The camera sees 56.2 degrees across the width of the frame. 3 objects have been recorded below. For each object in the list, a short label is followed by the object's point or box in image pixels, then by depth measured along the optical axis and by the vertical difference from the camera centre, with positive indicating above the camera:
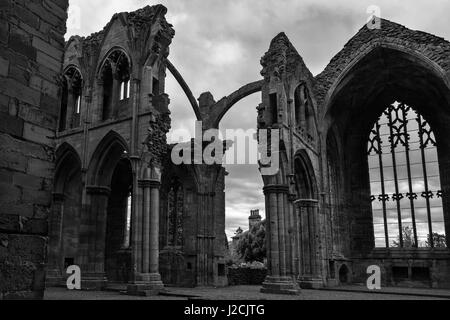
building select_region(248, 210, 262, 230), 48.71 +4.01
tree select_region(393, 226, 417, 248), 19.15 +0.60
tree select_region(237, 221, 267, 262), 36.06 +0.67
